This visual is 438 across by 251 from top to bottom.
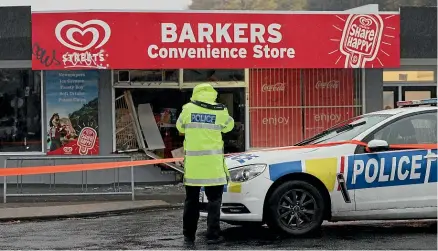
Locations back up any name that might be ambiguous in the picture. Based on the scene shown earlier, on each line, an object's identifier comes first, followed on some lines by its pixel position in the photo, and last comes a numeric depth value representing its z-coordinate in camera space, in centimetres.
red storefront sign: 1328
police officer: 801
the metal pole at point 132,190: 1270
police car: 819
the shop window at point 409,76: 1564
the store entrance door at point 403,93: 1573
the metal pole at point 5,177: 1265
